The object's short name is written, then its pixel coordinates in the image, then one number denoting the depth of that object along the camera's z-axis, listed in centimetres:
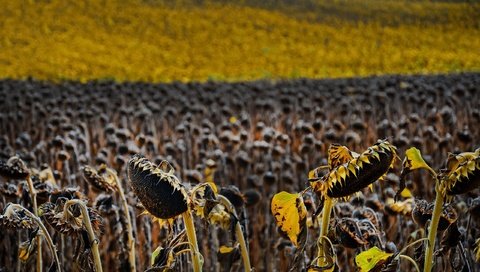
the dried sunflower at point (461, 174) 575
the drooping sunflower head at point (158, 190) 591
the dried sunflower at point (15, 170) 685
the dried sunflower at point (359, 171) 582
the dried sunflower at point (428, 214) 625
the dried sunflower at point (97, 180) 676
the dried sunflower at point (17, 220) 617
